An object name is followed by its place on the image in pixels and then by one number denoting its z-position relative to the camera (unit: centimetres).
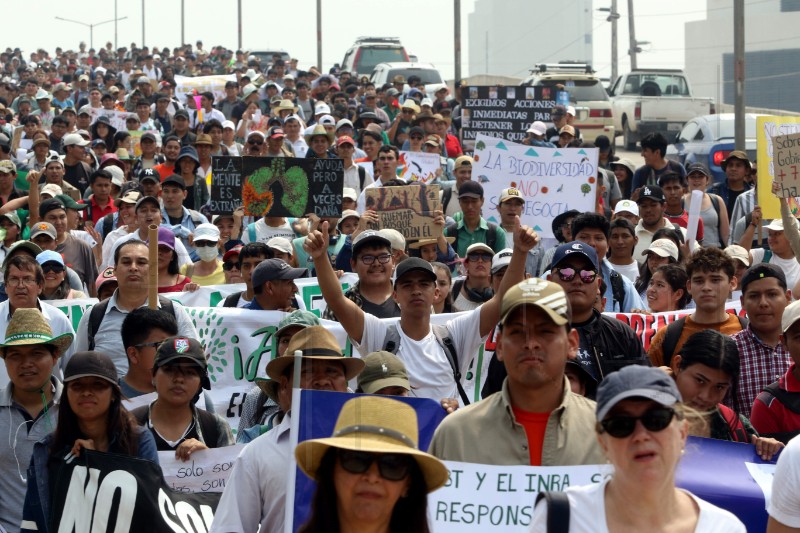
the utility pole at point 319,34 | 4100
